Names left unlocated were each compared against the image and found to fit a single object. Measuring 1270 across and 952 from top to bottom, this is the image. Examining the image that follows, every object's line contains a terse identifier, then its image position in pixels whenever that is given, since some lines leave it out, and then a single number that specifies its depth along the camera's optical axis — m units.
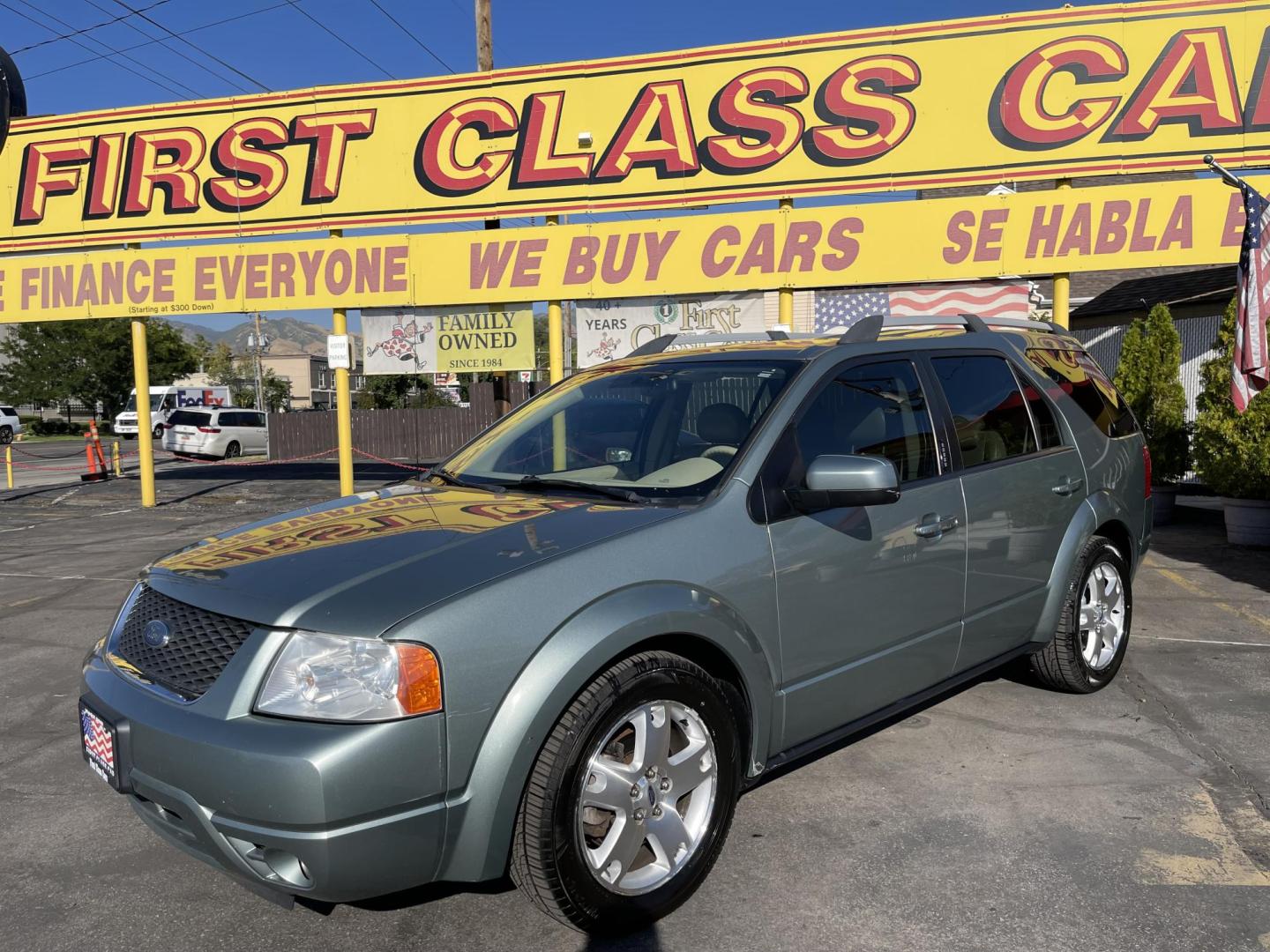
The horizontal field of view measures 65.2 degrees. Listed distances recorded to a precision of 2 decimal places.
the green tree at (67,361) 51.75
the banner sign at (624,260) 10.71
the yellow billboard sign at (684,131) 10.52
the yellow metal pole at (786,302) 11.48
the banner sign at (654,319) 12.20
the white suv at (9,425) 40.94
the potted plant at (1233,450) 8.84
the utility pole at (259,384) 54.97
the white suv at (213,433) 30.56
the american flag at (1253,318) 7.05
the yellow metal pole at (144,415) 14.92
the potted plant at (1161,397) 10.64
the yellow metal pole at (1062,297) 10.95
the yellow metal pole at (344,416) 13.25
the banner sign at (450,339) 13.13
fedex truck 40.62
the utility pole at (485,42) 14.82
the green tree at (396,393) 43.75
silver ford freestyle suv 2.47
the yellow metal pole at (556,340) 12.58
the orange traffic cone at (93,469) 20.92
